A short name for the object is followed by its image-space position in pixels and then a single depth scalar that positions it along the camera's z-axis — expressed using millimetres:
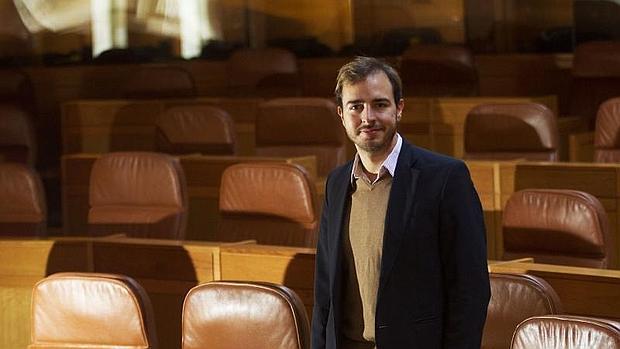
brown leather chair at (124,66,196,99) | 14989
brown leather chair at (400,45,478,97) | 14655
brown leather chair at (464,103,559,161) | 10269
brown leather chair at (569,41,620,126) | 13593
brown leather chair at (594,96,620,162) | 10194
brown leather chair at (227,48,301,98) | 15310
